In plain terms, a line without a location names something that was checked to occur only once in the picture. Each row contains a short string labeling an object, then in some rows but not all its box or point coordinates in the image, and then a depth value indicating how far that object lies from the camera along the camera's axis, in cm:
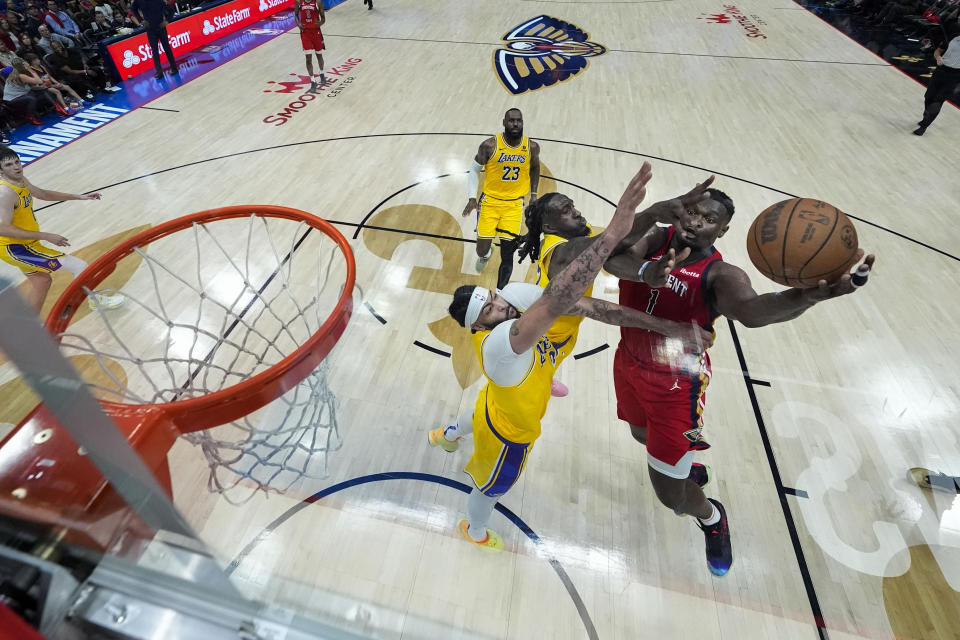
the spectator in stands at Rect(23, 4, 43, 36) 809
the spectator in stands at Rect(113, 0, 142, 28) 923
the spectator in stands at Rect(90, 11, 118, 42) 849
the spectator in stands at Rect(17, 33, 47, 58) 729
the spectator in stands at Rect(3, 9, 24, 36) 783
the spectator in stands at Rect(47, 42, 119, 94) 746
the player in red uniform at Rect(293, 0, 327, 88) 734
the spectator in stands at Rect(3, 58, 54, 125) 673
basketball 169
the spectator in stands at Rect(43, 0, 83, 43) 807
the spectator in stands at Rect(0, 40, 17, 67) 670
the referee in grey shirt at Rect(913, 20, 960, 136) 608
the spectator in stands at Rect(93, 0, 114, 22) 890
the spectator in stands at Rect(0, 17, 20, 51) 729
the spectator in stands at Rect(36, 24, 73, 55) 748
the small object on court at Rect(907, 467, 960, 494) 288
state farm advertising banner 842
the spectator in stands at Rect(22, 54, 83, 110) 713
